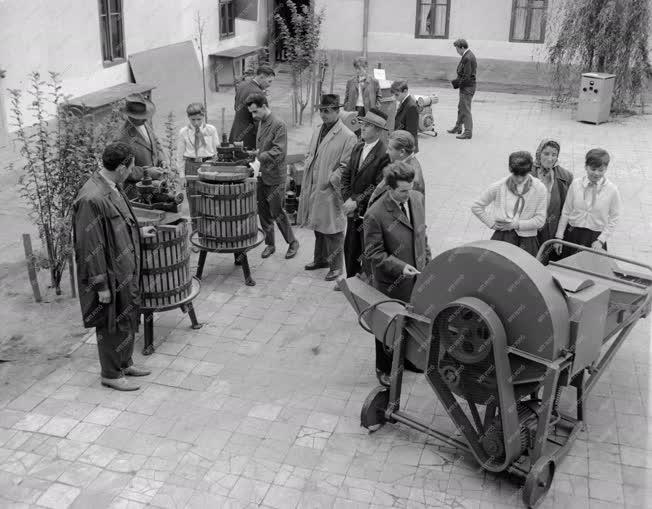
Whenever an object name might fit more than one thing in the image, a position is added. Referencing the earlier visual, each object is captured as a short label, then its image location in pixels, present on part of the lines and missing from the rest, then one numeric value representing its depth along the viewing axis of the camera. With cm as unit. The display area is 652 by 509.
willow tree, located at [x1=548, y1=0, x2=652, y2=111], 1678
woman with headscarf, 680
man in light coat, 784
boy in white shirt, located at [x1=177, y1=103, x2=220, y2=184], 884
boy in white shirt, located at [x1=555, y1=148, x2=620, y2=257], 656
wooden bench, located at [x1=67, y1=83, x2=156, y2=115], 1302
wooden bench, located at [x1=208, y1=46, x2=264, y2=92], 1903
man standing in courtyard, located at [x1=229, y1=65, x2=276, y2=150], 958
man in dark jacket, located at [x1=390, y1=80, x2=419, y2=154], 1070
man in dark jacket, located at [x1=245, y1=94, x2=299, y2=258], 832
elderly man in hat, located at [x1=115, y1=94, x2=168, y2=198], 754
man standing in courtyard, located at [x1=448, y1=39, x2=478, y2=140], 1462
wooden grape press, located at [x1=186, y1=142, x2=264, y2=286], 741
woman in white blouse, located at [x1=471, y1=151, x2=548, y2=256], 639
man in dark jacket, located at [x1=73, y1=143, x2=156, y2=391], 548
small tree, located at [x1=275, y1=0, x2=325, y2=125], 1512
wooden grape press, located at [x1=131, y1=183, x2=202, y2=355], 621
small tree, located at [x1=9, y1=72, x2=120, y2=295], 715
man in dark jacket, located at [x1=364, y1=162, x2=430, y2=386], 564
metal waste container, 1656
